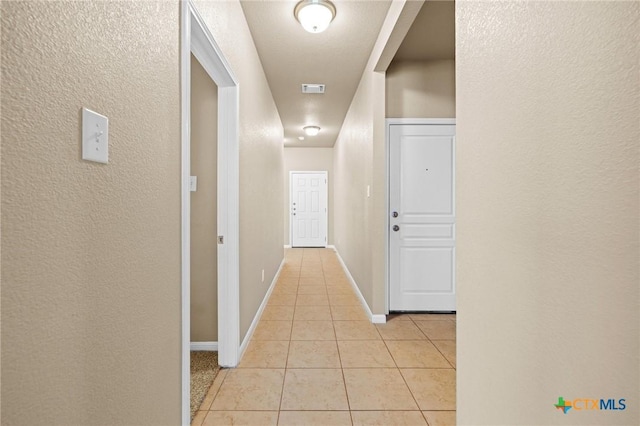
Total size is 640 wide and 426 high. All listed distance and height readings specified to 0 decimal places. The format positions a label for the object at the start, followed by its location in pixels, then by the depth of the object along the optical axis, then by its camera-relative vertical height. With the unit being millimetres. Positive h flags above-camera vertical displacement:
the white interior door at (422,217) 3209 -48
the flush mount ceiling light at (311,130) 5827 +1530
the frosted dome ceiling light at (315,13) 2154 +1364
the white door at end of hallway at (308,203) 7828 +218
